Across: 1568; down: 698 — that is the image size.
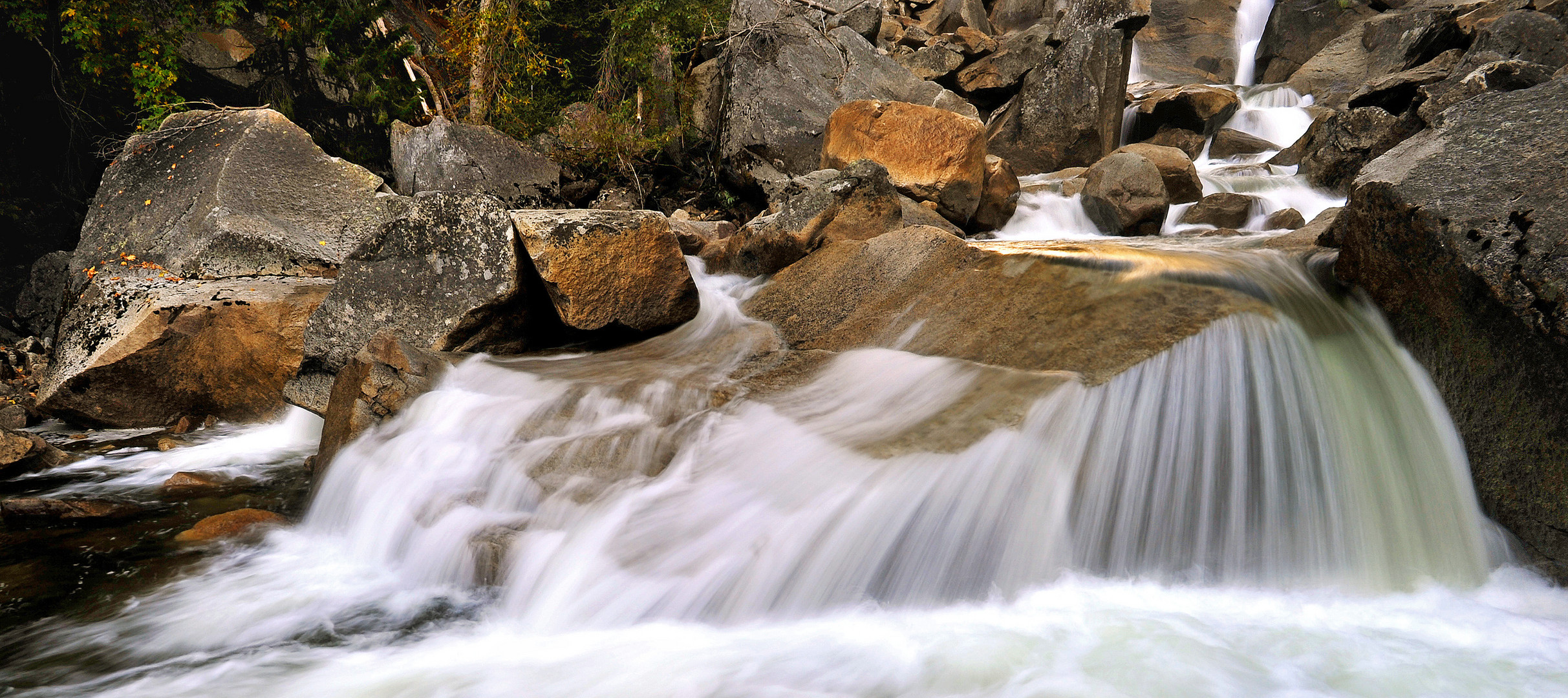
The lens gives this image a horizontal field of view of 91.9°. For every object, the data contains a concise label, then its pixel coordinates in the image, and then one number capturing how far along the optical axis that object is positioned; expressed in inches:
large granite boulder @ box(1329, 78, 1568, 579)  101.7
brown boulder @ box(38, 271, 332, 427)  203.3
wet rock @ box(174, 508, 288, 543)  135.6
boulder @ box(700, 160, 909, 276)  214.7
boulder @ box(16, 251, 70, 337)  340.8
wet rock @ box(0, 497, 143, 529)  139.2
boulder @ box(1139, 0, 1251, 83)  871.7
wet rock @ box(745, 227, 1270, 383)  130.7
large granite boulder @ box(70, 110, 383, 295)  250.5
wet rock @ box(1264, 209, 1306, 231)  312.3
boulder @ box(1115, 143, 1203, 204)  375.2
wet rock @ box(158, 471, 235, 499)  159.6
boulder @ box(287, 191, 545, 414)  186.5
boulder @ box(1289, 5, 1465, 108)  629.9
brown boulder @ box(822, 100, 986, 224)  320.2
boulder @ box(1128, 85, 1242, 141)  542.9
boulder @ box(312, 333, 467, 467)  154.2
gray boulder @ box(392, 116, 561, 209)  366.3
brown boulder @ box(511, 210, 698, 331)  180.2
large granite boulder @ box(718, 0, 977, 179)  382.6
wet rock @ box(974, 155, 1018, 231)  347.9
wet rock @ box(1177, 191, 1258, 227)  343.6
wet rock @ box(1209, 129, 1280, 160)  514.9
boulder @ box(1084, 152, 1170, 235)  334.3
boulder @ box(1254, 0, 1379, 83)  754.2
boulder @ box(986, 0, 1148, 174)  491.2
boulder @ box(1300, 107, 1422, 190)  362.0
